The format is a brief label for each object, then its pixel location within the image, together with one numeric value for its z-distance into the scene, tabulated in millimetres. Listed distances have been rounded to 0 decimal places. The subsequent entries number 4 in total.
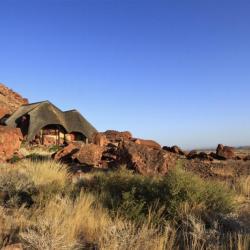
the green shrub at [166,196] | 5731
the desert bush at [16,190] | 6227
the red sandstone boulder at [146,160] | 8514
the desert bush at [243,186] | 7952
